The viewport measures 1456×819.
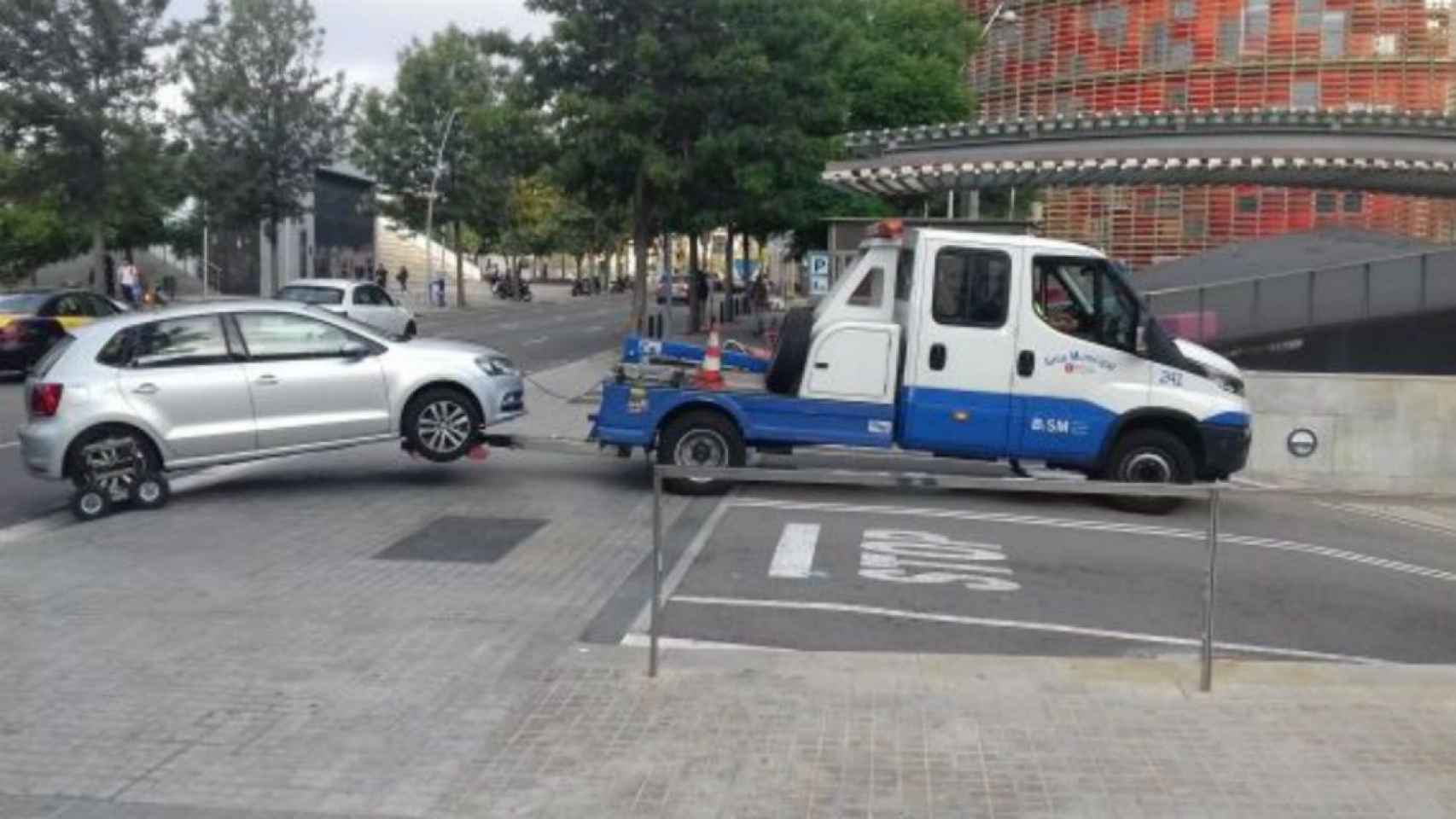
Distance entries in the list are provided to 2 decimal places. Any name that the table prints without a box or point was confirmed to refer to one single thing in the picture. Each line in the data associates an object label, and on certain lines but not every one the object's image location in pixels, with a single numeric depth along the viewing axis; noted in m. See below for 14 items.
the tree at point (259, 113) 51.44
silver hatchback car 11.87
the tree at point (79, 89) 34.22
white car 30.52
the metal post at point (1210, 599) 7.01
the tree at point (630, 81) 25.08
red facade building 52.34
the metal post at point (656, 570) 7.09
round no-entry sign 17.20
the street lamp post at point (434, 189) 57.91
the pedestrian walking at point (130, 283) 42.12
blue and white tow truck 12.84
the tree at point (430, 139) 58.88
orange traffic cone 13.12
